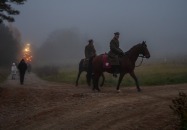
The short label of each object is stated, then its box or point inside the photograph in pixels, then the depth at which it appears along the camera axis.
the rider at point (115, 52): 19.88
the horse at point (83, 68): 24.41
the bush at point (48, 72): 54.53
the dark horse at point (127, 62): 19.69
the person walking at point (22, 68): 30.42
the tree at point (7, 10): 21.39
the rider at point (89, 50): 24.15
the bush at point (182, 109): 10.48
